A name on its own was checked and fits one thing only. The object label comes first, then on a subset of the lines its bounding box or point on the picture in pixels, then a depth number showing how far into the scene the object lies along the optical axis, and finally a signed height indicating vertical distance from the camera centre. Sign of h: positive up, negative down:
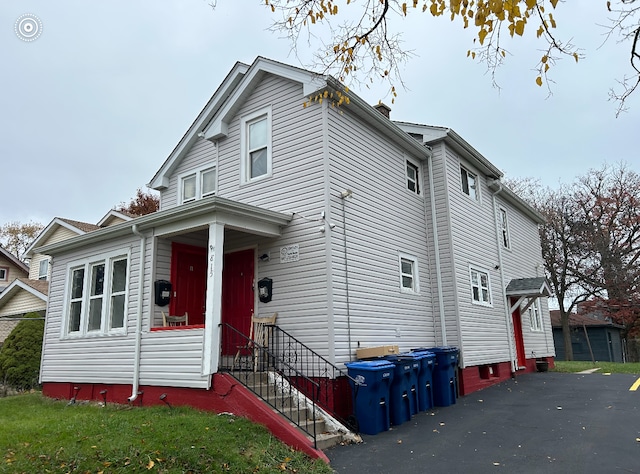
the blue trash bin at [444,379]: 10.03 -0.95
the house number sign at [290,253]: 9.20 +1.63
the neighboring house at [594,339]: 34.97 -0.68
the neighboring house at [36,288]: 20.08 +2.43
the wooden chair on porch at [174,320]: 9.15 +0.40
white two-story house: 8.59 +1.79
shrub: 14.68 -0.34
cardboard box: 8.67 -0.29
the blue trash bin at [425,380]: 9.37 -0.90
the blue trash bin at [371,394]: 7.72 -0.94
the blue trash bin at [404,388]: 8.33 -0.95
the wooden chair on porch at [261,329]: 9.09 +0.17
